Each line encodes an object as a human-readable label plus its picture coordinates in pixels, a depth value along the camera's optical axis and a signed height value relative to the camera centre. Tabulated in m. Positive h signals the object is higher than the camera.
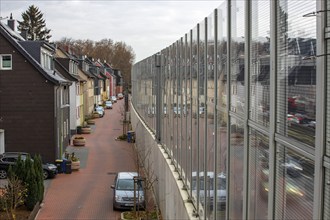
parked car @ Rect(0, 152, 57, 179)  27.44 -3.63
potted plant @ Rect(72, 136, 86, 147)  43.69 -4.20
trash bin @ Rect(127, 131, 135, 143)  45.76 -4.01
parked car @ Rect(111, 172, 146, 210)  20.94 -4.28
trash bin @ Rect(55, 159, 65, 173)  31.50 -4.56
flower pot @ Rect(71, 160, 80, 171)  32.16 -4.55
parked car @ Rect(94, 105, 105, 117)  76.08 -2.95
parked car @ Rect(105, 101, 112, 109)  97.00 -2.74
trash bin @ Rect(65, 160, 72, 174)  31.39 -4.55
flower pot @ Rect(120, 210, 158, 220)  18.74 -4.71
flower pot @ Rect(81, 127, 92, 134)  53.56 -4.04
